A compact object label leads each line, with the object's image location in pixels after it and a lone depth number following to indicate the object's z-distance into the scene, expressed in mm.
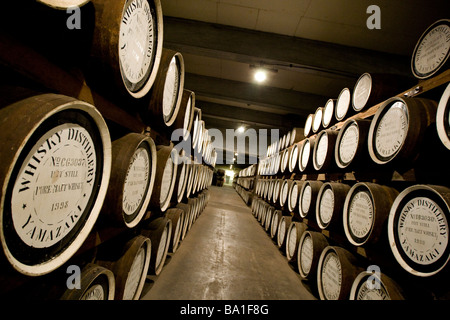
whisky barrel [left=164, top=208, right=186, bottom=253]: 2938
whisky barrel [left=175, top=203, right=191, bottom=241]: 3744
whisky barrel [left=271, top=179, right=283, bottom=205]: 4945
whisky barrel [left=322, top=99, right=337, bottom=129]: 3324
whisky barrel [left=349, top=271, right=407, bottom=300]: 1487
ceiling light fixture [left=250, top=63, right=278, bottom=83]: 5191
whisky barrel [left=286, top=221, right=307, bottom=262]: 3275
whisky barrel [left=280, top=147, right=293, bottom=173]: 4767
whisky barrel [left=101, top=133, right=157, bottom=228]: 1229
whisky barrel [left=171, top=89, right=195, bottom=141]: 2521
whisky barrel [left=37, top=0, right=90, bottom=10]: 614
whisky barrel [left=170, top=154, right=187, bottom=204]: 2709
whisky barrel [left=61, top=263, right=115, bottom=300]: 1005
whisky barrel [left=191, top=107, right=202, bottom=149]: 3477
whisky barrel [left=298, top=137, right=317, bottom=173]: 3556
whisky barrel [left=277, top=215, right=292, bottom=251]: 3984
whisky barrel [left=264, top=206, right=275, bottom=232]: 5363
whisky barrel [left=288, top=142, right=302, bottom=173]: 4227
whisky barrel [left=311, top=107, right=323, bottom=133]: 3723
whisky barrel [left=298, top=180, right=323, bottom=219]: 3010
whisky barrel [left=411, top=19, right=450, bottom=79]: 1577
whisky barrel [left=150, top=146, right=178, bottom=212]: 1873
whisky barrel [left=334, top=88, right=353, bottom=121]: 2873
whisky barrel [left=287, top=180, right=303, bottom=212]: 3596
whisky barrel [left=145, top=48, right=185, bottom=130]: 1702
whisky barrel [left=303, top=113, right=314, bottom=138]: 4259
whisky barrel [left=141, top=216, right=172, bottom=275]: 2184
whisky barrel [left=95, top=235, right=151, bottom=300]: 1450
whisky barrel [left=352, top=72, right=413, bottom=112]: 2350
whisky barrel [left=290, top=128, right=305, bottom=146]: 4926
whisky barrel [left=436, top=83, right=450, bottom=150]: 1274
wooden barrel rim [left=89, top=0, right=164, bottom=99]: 961
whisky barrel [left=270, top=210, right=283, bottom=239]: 4648
